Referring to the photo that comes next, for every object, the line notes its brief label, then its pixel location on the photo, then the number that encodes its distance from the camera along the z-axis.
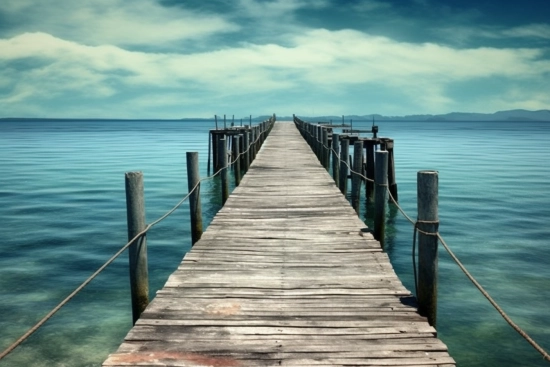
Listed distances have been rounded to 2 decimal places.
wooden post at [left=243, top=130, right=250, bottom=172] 16.69
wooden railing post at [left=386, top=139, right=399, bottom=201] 17.94
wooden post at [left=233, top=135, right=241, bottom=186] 14.58
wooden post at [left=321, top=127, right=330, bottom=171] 17.23
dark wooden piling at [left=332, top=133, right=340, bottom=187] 13.98
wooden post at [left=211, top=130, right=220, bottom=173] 26.33
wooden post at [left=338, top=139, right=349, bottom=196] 12.30
